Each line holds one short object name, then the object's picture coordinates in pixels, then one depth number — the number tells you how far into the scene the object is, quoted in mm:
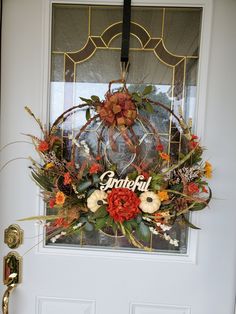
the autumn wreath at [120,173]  807
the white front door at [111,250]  885
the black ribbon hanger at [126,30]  847
